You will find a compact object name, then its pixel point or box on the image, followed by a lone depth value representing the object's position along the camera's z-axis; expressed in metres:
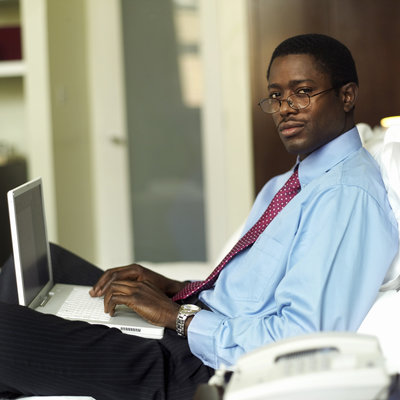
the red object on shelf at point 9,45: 6.20
